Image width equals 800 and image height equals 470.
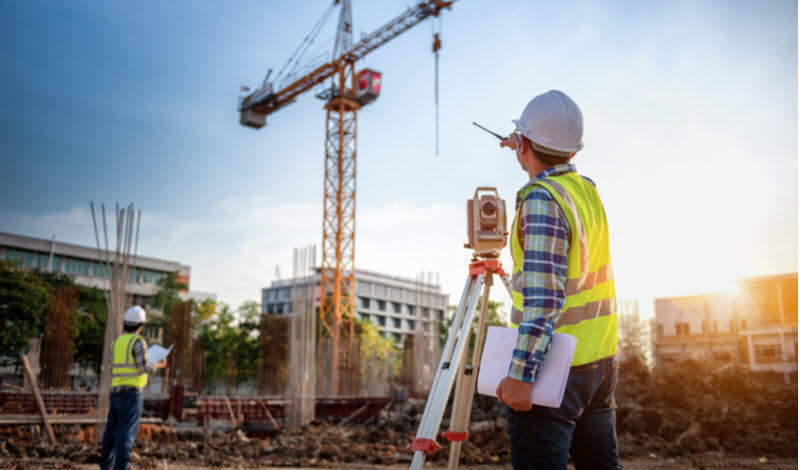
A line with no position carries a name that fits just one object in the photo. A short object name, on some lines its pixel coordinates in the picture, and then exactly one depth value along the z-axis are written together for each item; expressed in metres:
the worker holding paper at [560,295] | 1.50
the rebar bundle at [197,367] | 17.50
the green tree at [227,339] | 32.81
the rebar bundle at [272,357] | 17.17
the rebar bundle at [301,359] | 10.73
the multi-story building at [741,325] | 22.78
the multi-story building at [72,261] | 43.47
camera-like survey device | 2.44
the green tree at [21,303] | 25.09
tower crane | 27.86
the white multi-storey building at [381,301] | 74.06
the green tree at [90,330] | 28.59
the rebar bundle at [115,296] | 7.07
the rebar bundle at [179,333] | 16.97
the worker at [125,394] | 4.36
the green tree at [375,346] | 18.81
